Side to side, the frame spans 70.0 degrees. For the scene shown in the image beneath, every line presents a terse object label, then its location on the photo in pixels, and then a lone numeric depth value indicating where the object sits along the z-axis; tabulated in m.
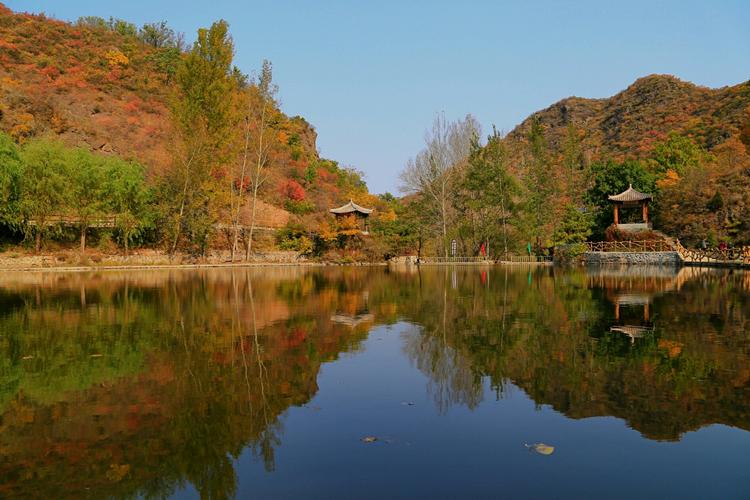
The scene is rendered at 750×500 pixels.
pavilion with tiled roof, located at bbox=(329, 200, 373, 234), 44.94
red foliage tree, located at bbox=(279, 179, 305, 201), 52.75
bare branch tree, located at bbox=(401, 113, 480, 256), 46.31
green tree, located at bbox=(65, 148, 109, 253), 33.62
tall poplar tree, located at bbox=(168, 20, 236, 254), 37.84
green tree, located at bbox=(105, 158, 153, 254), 35.56
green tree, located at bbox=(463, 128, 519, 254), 42.06
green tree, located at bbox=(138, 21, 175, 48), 83.75
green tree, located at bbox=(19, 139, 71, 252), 32.28
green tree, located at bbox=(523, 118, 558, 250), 44.03
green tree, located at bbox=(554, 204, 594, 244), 43.84
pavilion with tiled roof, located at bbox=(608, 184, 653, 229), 44.75
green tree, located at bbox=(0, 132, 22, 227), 30.53
